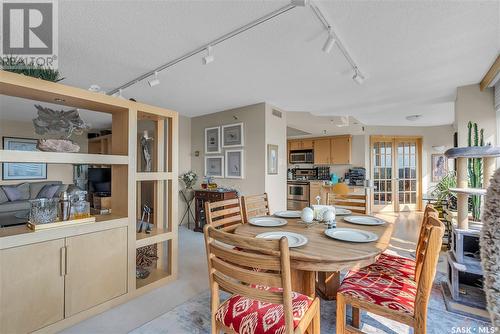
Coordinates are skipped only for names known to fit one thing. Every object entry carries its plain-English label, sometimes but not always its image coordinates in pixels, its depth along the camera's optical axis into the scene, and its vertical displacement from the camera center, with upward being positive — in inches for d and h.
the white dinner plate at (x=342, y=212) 91.8 -16.6
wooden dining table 50.2 -18.3
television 218.8 -10.2
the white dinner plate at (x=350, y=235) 60.8 -17.5
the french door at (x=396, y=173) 250.8 -4.8
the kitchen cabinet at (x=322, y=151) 272.5 +20.0
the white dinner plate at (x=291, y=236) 57.8 -17.7
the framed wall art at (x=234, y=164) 170.5 +3.3
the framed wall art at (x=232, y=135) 169.2 +24.0
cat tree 78.8 -29.1
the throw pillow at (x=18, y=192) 193.5 -18.5
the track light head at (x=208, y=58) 83.5 +38.2
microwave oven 285.6 +14.1
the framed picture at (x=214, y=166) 183.0 +2.1
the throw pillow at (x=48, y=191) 201.2 -18.4
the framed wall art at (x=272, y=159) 161.6 +6.5
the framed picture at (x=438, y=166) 238.4 +2.3
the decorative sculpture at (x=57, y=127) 72.2 +13.0
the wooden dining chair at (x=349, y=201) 102.2 -14.3
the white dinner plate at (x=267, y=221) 77.5 -17.6
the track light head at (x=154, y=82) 105.1 +37.6
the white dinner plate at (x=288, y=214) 90.3 -17.3
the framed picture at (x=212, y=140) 184.5 +22.3
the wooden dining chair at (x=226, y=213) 78.7 -16.2
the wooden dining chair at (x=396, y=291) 46.1 -28.1
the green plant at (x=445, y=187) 144.3 -12.1
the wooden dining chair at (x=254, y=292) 40.4 -22.2
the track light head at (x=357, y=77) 102.6 +39.0
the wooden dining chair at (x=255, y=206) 95.5 -15.6
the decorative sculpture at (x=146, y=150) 102.3 +7.7
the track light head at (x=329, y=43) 73.9 +38.8
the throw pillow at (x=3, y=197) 188.1 -21.9
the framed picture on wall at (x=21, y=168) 213.9 +0.9
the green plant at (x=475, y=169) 95.9 -0.3
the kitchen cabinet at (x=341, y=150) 259.1 +19.8
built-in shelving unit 63.9 -18.4
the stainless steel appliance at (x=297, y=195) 266.5 -29.1
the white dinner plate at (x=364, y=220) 77.7 -17.2
